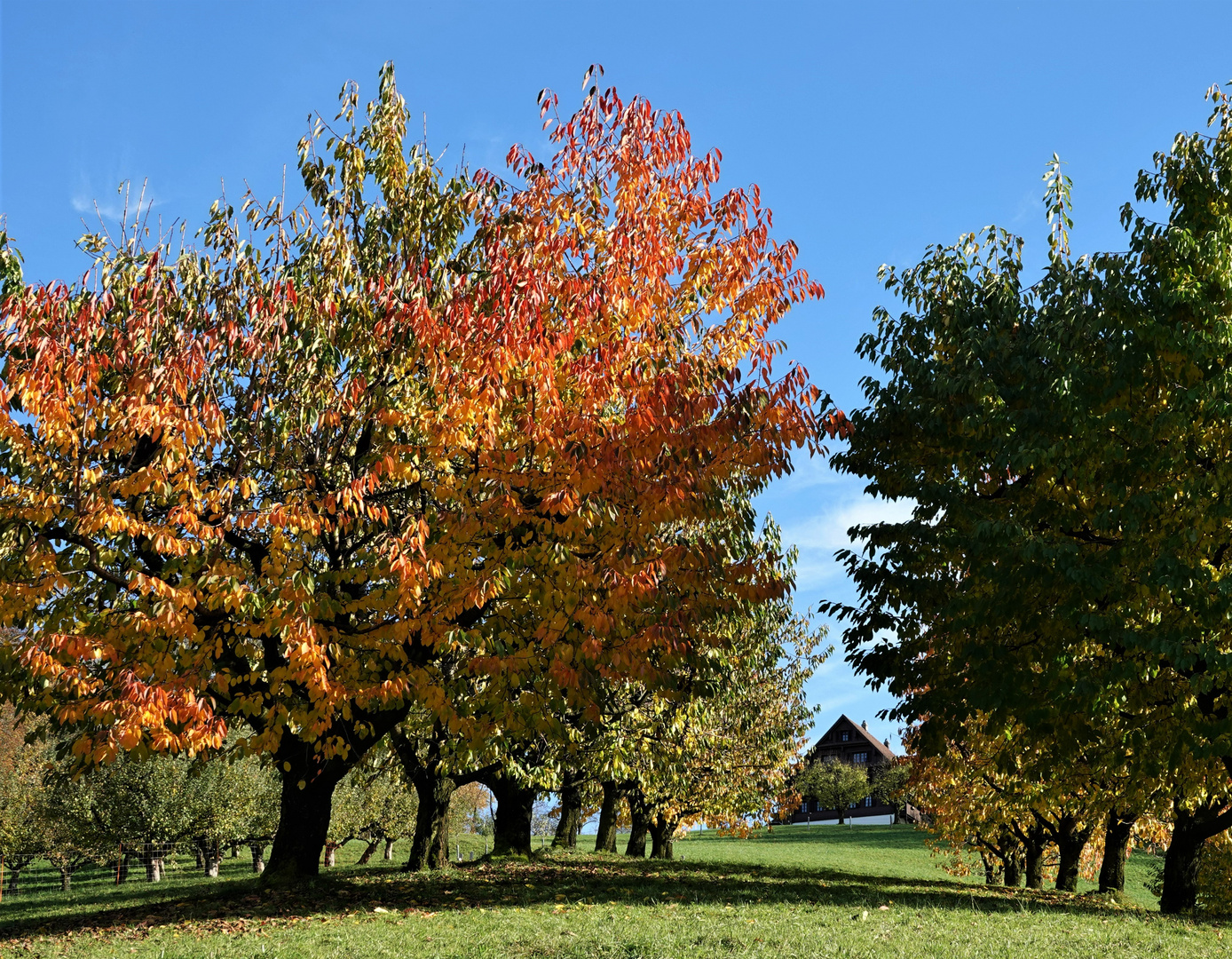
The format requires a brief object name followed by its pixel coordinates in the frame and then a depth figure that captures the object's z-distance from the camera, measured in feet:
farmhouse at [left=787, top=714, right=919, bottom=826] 337.11
